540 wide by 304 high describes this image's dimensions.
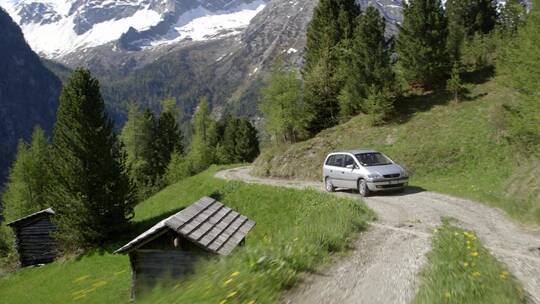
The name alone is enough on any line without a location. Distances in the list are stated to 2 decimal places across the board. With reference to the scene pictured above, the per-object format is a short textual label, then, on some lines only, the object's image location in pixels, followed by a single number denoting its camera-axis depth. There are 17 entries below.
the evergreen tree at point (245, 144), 73.75
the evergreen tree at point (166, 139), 74.31
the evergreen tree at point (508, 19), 39.97
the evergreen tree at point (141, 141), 70.12
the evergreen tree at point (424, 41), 37.16
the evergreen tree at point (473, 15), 48.47
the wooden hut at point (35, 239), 39.44
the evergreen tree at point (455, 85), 34.00
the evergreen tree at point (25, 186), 53.88
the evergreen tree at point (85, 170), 33.31
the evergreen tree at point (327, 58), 42.22
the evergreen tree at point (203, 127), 79.85
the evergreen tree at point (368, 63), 35.97
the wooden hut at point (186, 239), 13.77
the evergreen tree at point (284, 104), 44.41
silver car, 21.00
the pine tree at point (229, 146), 76.12
